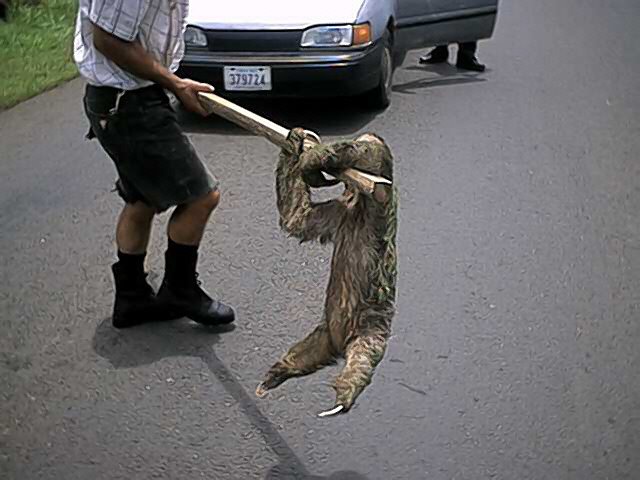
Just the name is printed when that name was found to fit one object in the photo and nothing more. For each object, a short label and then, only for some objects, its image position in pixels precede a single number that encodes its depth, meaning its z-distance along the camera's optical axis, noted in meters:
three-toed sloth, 3.22
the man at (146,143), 4.07
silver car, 7.61
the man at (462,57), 9.88
